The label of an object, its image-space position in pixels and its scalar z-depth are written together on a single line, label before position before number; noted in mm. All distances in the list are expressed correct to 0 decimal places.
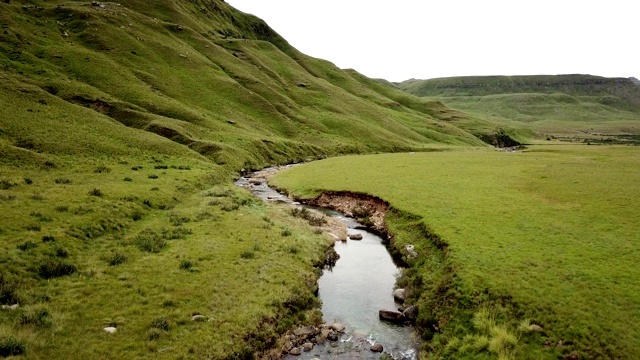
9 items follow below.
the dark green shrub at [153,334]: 15650
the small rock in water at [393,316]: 20766
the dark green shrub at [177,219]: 30000
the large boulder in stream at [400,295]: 23086
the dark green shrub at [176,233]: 26889
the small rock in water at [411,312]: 20866
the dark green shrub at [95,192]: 30984
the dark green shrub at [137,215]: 29705
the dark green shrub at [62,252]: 20891
